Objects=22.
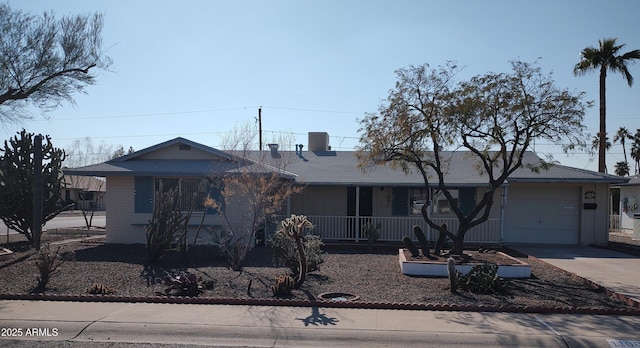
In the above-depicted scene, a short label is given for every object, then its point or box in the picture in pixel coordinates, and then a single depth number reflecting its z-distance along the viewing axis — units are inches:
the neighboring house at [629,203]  1147.3
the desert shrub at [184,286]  415.5
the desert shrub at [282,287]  412.2
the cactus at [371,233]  718.5
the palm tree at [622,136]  2181.3
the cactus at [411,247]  569.6
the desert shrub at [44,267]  436.5
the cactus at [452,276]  426.3
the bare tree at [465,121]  524.7
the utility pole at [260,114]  1597.3
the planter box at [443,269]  506.9
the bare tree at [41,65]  655.8
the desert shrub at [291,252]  478.1
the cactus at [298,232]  436.8
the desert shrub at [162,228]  572.4
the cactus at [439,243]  589.3
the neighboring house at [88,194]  2150.6
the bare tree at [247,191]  560.4
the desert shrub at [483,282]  428.1
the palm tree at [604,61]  1094.4
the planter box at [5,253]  607.5
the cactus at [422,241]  576.7
